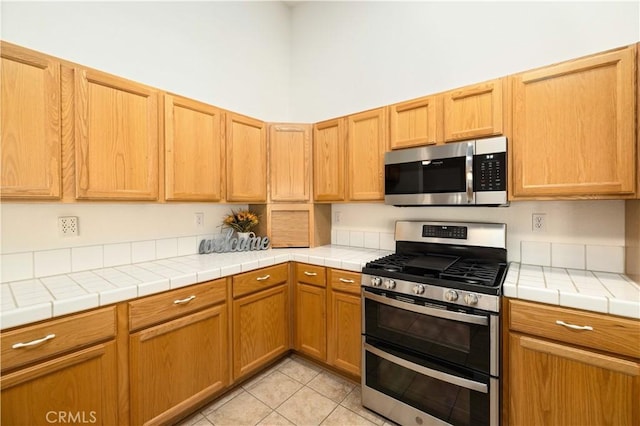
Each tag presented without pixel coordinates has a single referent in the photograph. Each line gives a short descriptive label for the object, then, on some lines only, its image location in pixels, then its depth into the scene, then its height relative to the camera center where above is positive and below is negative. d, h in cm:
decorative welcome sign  234 -29
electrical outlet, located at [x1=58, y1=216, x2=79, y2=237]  166 -9
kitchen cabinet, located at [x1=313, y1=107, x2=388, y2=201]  217 +46
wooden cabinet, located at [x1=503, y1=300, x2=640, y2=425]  114 -72
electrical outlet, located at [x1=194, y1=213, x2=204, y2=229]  236 -8
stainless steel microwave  165 +24
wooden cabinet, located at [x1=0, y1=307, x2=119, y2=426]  109 -70
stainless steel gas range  138 -70
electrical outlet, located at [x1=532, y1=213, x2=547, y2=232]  179 -9
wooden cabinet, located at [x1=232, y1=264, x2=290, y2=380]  193 -82
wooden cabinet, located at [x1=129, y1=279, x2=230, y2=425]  144 -82
